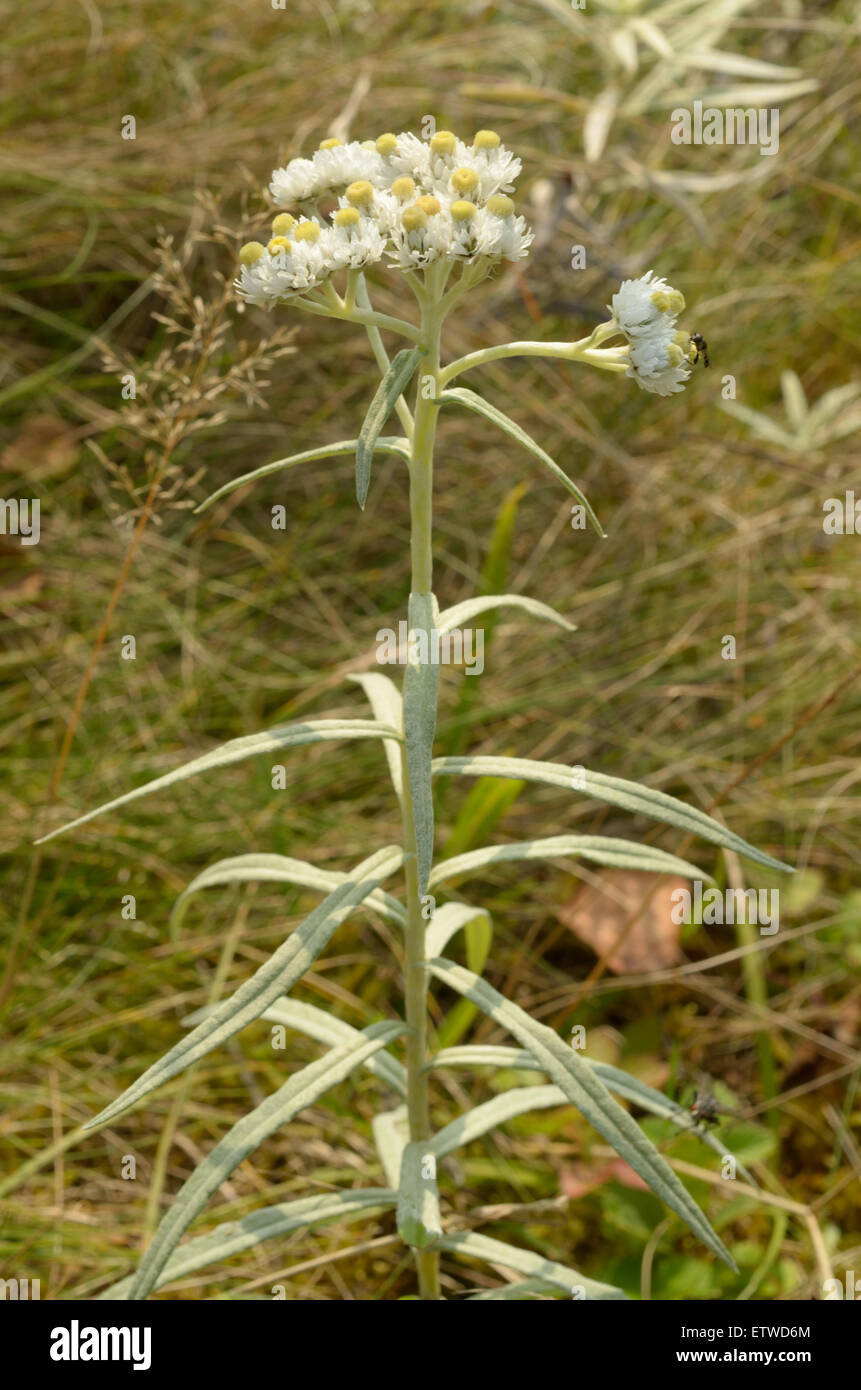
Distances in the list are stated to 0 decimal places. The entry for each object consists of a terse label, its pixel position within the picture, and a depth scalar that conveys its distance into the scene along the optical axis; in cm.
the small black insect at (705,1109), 78
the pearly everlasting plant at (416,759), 70
